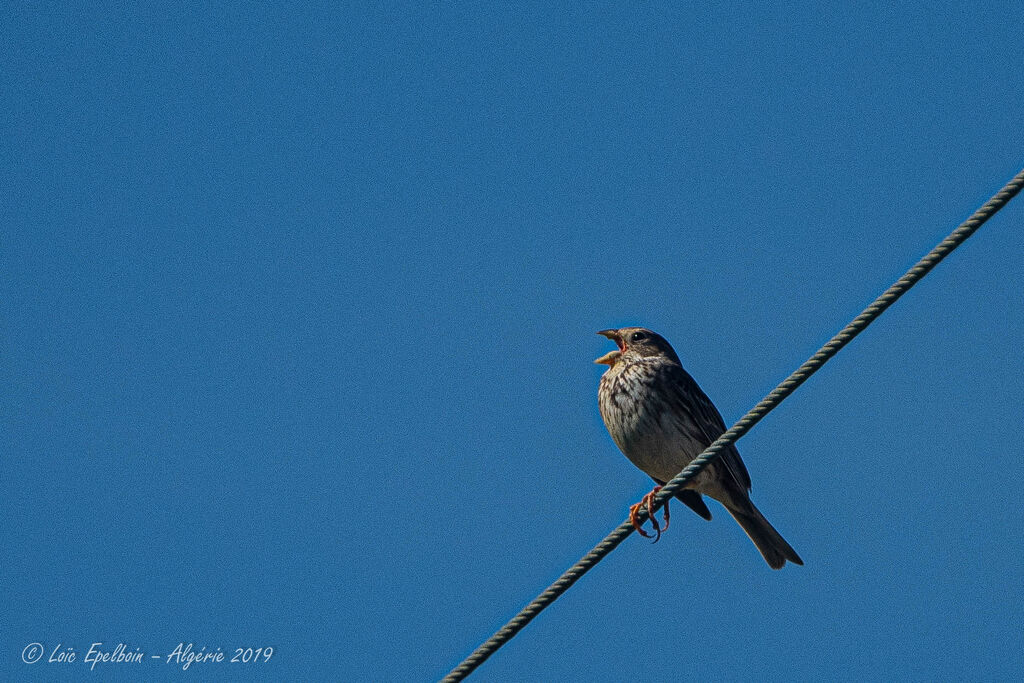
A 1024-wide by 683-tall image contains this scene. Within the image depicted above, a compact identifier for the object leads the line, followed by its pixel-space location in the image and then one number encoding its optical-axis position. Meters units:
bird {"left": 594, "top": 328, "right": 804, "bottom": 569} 19.20
